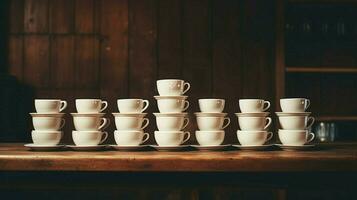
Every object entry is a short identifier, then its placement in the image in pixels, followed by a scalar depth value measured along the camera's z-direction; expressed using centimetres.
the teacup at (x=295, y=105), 173
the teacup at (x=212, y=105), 175
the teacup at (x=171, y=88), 176
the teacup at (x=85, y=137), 170
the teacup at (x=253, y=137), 171
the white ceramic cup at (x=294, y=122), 171
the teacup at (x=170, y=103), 174
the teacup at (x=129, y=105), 171
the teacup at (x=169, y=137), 169
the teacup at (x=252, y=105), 174
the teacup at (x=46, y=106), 172
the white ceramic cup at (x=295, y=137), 171
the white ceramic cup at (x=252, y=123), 172
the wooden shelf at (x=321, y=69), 363
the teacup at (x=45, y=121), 171
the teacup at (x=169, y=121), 170
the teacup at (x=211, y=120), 171
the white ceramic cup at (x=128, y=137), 170
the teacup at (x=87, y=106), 172
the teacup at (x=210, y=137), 171
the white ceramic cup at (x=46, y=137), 171
